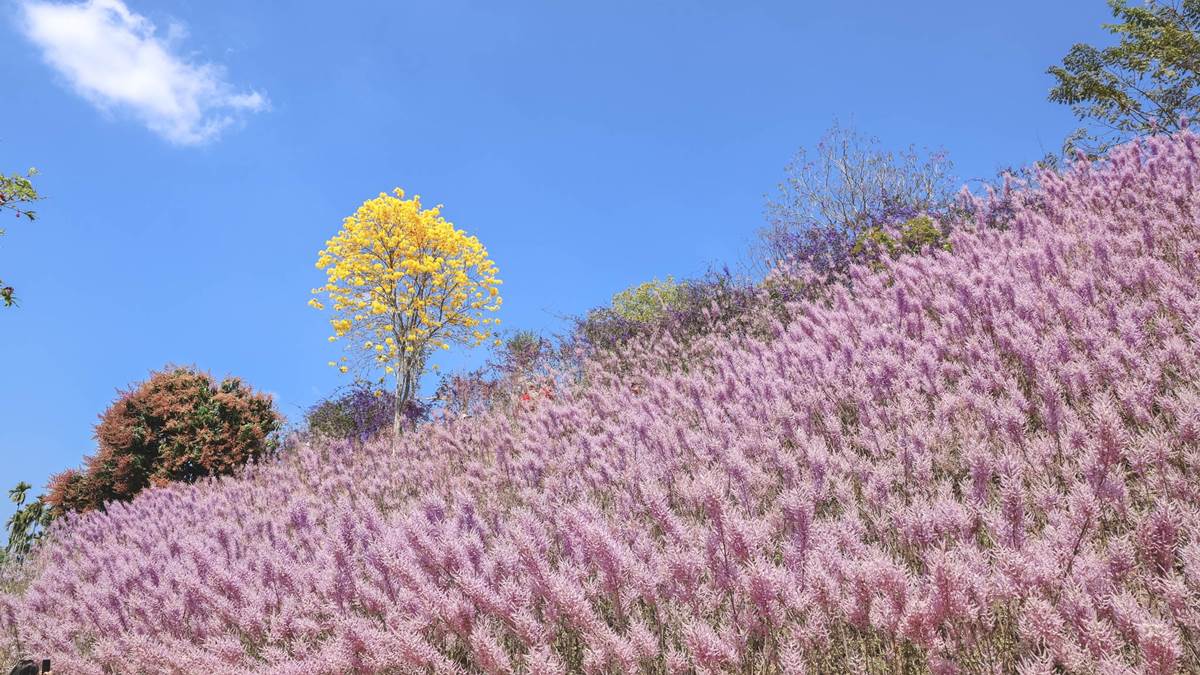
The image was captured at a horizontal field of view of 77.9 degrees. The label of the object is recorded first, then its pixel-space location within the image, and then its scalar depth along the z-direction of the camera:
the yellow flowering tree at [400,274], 18.75
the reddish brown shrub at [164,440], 12.64
